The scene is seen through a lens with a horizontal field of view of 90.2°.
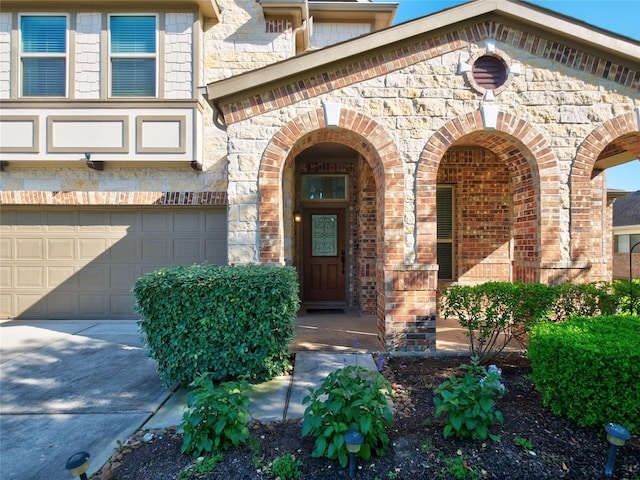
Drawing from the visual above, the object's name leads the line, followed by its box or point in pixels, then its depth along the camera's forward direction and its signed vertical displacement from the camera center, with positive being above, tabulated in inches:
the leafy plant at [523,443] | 92.7 -58.9
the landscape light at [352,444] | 75.9 -48.3
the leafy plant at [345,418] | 85.5 -49.0
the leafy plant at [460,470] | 82.3 -59.6
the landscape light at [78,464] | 69.8 -48.9
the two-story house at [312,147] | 170.7 +61.2
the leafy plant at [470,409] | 92.4 -48.7
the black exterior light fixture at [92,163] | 229.6 +58.7
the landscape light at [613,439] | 79.3 -49.4
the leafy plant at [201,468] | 82.7 -59.7
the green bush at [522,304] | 150.8 -29.3
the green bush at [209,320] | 130.5 -32.0
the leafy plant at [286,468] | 82.7 -59.5
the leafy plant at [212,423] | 90.0 -51.6
